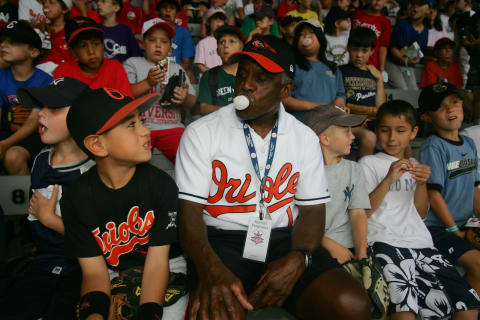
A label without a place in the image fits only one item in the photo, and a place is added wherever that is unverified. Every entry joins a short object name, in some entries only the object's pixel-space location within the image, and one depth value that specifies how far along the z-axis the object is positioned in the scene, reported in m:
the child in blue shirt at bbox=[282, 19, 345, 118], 3.57
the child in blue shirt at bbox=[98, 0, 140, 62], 4.12
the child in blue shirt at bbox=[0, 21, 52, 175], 2.75
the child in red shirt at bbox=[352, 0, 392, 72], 5.39
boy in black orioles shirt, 1.53
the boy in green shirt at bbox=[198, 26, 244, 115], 3.48
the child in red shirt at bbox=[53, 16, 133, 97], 2.94
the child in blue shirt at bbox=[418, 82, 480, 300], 2.59
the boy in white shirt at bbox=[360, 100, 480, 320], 2.05
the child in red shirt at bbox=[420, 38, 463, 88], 4.94
